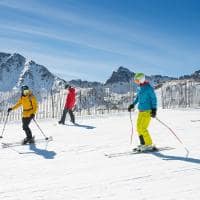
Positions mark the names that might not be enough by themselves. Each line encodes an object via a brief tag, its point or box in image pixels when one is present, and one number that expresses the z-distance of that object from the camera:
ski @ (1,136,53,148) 8.55
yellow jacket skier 8.74
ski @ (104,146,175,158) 6.94
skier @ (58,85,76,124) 12.53
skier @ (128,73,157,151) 7.13
